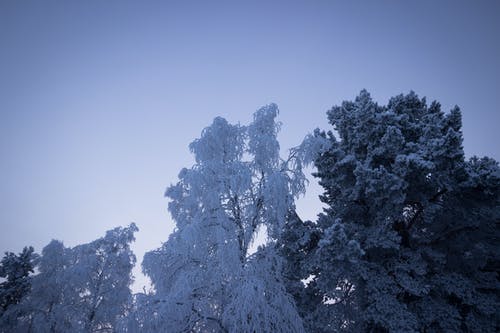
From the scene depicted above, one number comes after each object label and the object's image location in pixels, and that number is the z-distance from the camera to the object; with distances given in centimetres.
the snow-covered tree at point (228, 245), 756
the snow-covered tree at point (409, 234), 864
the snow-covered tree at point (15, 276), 2309
